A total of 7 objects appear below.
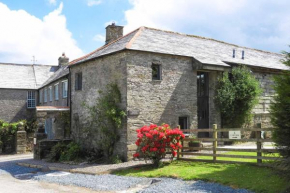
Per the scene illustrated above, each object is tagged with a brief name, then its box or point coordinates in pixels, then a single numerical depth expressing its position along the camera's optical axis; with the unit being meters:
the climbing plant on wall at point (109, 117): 14.51
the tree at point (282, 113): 7.73
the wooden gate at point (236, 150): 9.90
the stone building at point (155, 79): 14.66
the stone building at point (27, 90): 27.15
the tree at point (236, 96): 17.47
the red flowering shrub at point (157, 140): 11.95
